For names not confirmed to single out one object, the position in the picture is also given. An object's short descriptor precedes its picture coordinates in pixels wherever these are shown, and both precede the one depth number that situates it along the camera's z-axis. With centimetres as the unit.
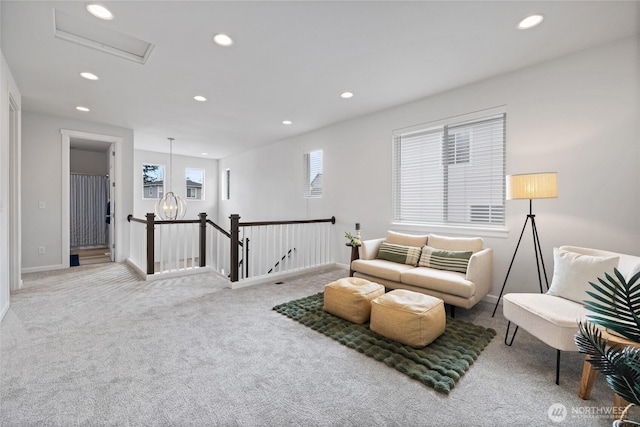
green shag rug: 191
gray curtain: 696
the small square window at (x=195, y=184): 878
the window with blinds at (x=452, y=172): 346
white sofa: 283
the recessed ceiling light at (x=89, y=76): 332
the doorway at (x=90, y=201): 641
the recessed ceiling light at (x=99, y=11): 221
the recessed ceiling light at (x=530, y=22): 233
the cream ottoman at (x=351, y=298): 274
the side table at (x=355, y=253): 419
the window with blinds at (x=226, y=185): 884
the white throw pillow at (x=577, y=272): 214
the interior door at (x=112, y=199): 565
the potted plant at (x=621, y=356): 86
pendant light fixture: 603
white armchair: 182
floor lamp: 256
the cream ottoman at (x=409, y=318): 225
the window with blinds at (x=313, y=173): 582
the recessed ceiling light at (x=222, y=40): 258
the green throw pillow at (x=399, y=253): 357
